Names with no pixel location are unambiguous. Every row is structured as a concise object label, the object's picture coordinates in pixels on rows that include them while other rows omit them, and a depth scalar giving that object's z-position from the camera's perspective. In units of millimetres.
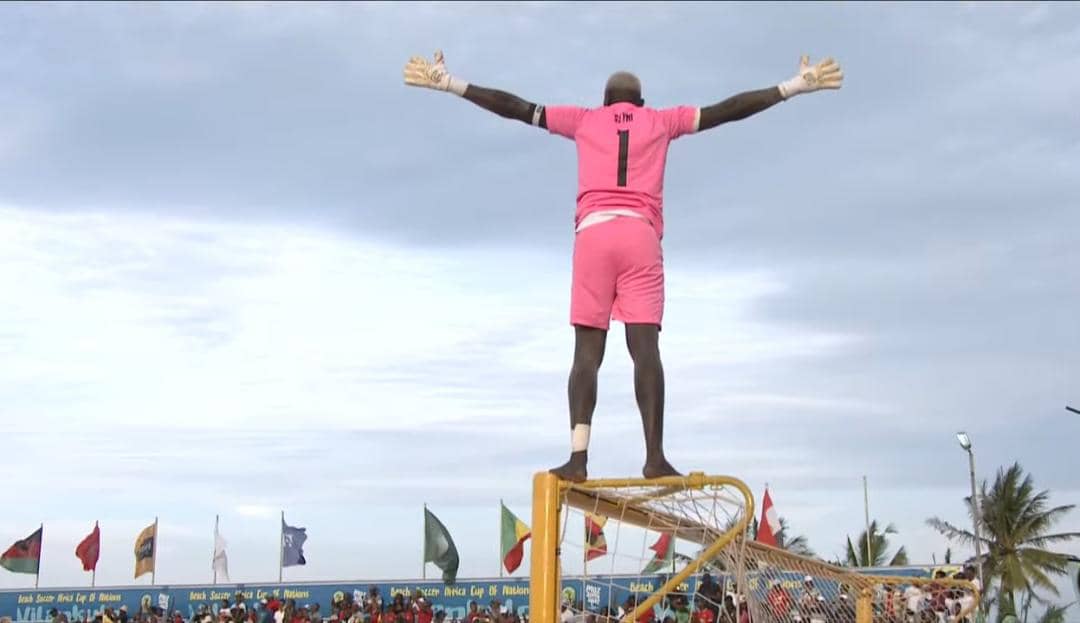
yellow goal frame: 5156
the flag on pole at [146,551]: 36781
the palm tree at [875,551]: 47312
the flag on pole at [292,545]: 35688
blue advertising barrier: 28719
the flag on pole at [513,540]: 31370
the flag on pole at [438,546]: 32094
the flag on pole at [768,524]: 24984
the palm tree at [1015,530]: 44500
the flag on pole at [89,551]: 35969
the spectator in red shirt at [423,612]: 23703
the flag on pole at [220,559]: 36438
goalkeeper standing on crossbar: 5996
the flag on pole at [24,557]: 35594
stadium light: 25759
